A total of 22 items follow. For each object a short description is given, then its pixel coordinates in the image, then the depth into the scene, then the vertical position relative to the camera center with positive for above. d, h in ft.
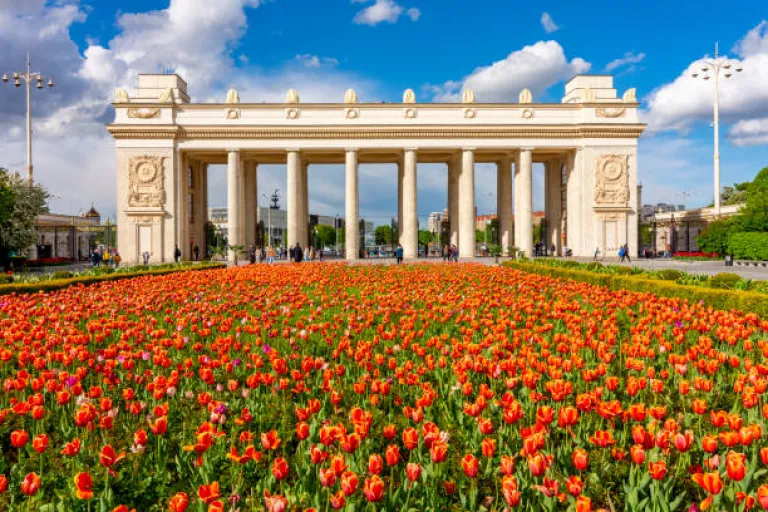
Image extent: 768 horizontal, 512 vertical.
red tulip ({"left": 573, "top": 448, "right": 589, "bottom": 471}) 9.62 -3.79
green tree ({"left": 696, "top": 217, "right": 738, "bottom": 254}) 136.56 +2.61
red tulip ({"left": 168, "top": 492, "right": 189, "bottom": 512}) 8.24 -3.87
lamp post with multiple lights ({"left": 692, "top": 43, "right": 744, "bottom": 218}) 157.38 +41.31
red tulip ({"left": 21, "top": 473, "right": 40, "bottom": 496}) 9.27 -4.02
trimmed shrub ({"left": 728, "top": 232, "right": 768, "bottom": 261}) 120.85 -0.04
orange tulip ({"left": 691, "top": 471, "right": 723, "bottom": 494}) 8.37 -3.71
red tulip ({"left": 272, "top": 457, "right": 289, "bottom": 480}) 9.43 -3.87
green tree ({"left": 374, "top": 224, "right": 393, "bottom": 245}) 425.16 +11.74
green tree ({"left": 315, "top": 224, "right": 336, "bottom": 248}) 422.57 +11.47
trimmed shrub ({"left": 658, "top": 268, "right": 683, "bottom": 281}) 50.39 -2.69
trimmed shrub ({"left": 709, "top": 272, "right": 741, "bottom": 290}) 42.08 -2.75
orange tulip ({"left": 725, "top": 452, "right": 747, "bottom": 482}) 8.74 -3.62
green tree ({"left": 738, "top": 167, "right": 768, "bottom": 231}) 129.90 +8.31
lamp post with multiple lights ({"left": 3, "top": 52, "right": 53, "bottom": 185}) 134.62 +35.39
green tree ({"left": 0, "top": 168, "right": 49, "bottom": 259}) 113.70 +8.82
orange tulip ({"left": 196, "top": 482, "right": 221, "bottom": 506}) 8.42 -3.80
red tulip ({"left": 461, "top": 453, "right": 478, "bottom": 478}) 9.28 -3.77
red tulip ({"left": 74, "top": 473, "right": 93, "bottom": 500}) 8.68 -3.82
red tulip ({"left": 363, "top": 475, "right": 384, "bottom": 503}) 8.58 -3.87
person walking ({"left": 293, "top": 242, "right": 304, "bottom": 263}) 118.11 -1.34
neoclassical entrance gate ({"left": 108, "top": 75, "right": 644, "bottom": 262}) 144.56 +28.25
